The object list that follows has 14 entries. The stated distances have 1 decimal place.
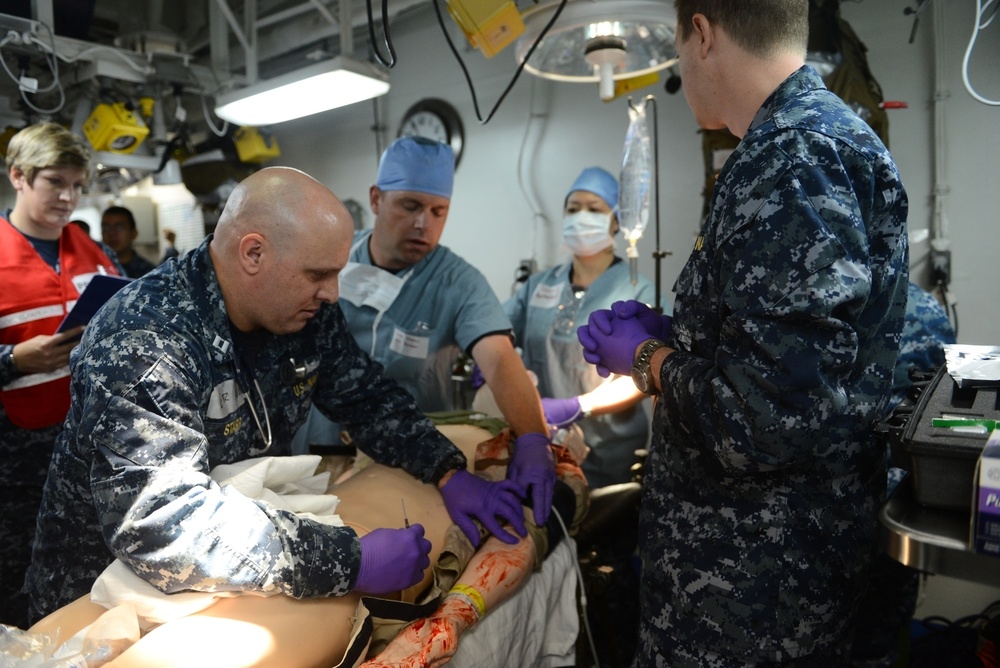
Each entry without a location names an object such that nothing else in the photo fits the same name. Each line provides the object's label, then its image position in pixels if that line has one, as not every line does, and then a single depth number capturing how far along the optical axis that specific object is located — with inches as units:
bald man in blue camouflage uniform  41.7
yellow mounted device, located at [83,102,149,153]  161.3
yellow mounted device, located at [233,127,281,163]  200.4
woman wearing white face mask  109.0
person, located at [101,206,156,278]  181.6
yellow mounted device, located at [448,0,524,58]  66.7
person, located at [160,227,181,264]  285.0
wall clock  175.8
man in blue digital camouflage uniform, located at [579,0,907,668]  40.3
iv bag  90.7
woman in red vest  81.5
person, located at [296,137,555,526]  87.0
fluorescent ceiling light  100.4
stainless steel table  30.0
